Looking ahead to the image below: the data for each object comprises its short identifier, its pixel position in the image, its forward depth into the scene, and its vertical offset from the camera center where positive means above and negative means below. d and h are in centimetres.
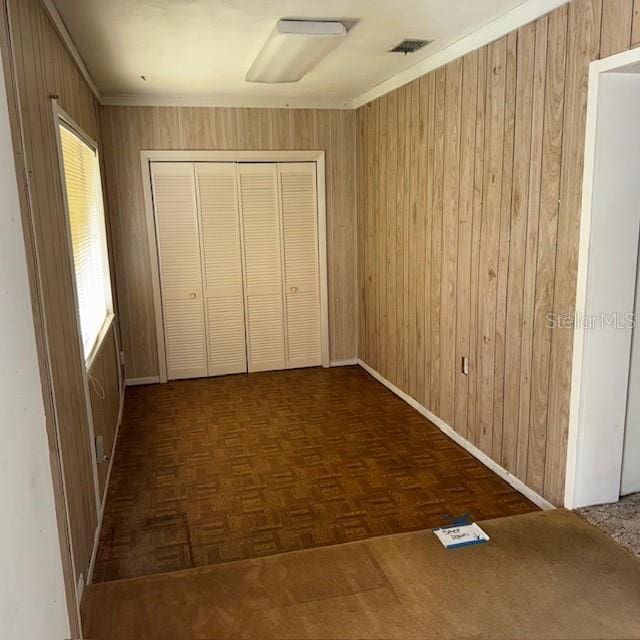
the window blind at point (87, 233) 313 -8
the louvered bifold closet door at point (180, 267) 498 -42
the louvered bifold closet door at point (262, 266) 516 -44
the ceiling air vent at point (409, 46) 337 +96
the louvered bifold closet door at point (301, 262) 525 -43
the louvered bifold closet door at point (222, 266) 507 -43
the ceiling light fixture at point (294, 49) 296 +91
